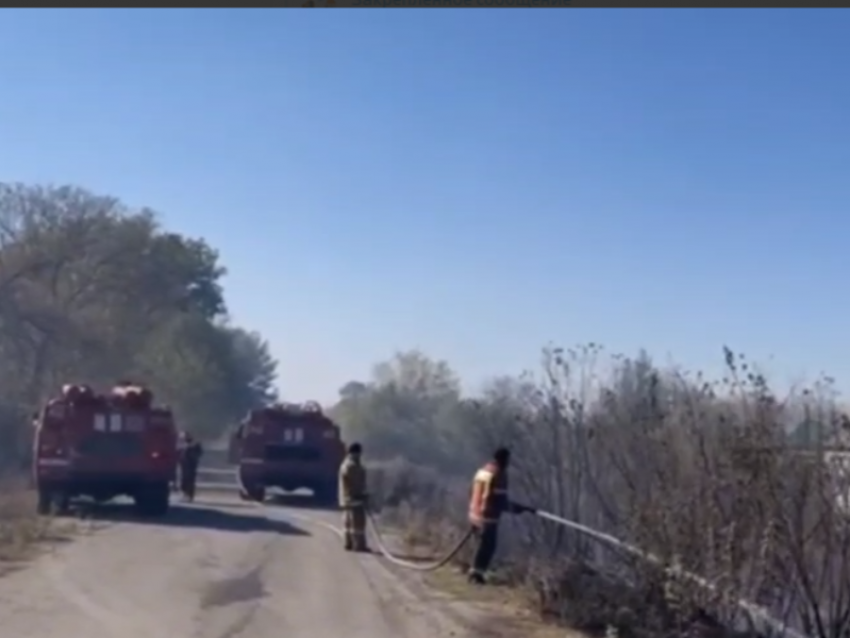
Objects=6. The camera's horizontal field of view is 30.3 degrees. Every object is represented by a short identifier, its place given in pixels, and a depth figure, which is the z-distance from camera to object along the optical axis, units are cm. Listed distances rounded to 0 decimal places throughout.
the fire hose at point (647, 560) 1296
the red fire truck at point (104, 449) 3094
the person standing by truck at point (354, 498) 2473
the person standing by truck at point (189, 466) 3788
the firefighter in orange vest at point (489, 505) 1953
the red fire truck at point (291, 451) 4050
